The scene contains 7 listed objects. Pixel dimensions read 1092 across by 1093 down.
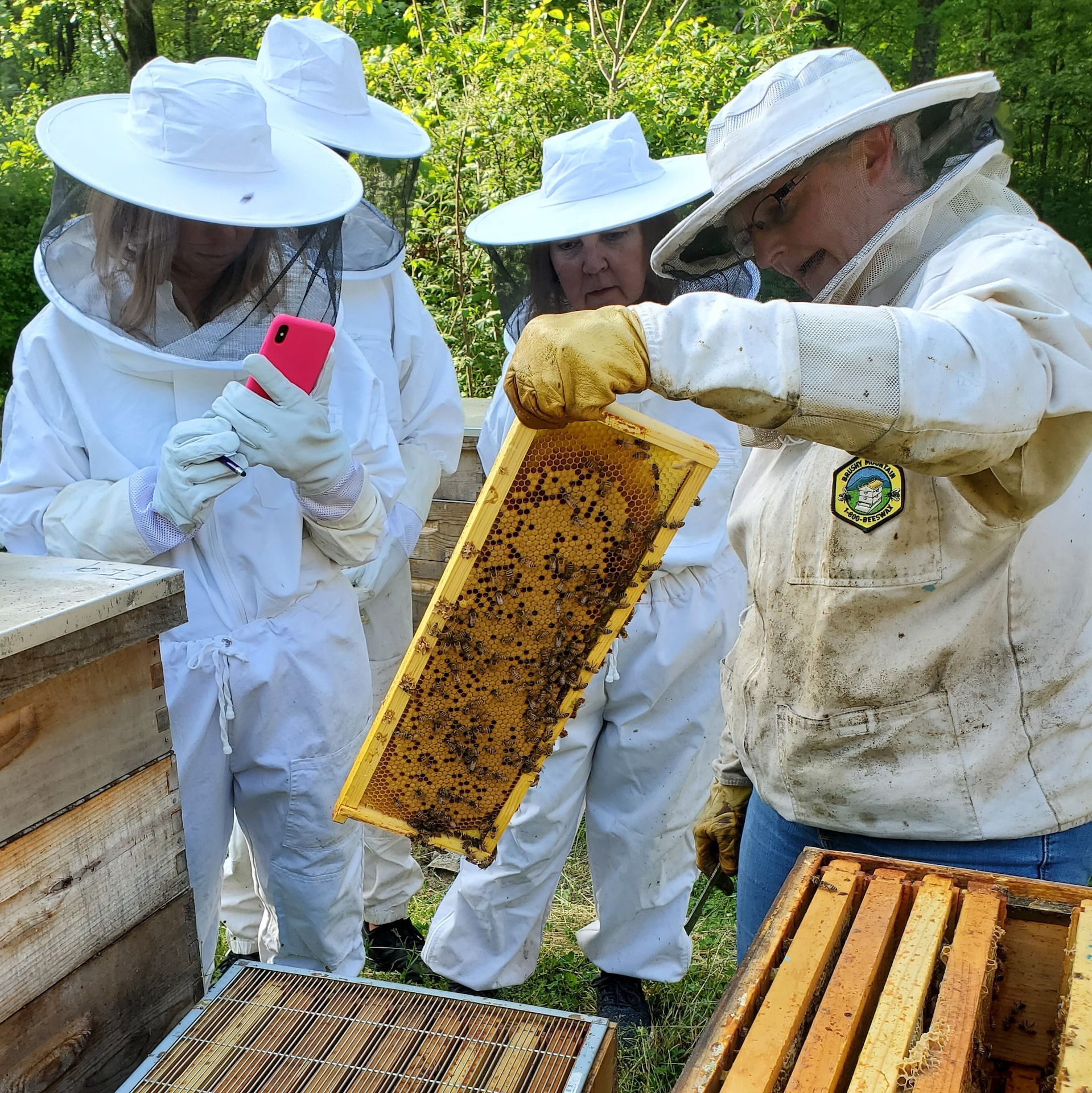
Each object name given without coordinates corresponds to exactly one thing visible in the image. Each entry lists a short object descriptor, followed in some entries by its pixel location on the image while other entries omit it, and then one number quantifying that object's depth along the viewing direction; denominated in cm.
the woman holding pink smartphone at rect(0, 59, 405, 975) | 224
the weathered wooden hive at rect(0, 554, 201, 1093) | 146
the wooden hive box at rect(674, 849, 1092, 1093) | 113
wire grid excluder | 143
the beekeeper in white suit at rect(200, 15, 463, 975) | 329
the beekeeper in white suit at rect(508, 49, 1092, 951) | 125
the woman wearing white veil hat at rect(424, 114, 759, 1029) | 297
